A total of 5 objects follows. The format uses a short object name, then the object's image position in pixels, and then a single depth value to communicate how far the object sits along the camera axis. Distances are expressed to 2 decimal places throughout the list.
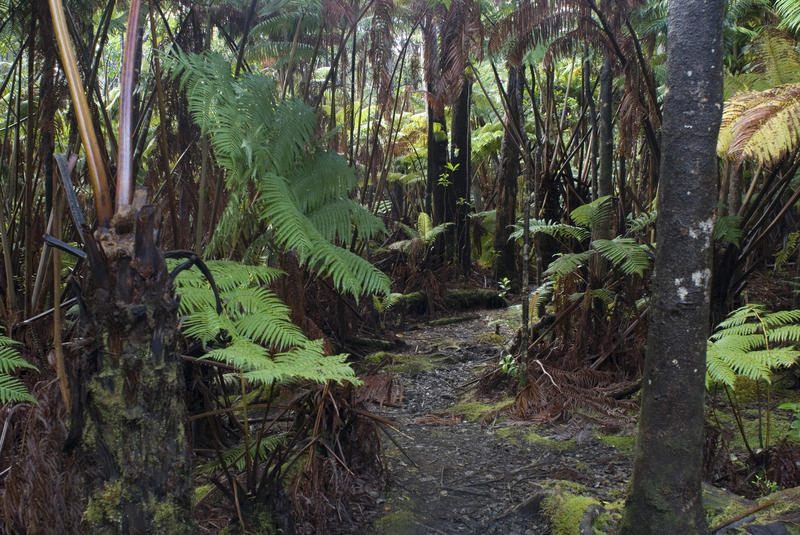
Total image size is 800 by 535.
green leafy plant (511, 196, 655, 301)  3.92
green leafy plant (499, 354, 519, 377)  4.68
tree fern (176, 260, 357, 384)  1.92
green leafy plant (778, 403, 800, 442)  2.90
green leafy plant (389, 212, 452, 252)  8.35
